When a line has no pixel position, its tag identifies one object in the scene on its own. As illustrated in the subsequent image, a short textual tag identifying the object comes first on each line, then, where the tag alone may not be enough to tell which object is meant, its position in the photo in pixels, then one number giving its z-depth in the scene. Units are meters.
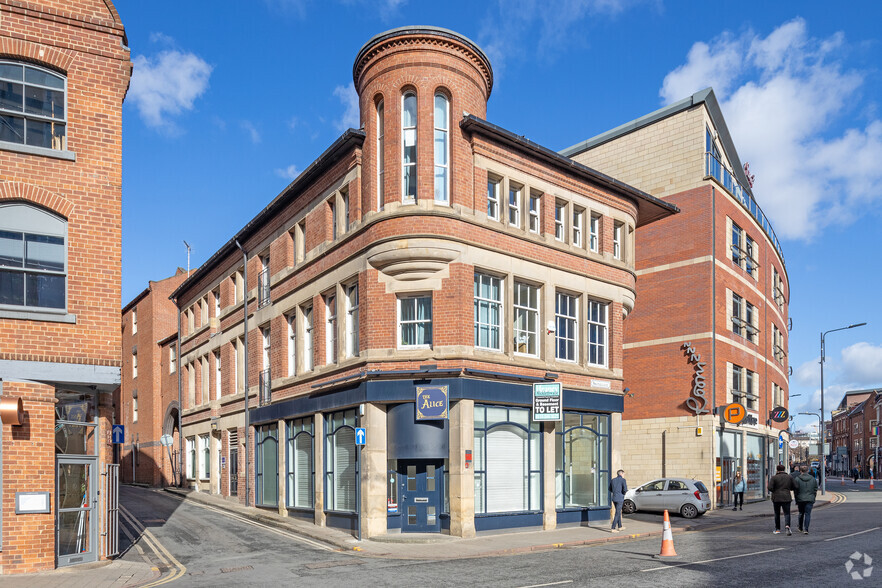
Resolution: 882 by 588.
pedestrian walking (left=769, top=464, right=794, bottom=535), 18.86
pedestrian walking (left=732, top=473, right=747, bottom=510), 30.45
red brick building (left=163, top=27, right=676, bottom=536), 19.84
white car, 26.12
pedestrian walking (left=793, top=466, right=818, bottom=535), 18.77
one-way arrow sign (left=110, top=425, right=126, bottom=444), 22.94
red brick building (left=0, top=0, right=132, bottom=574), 13.71
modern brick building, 31.78
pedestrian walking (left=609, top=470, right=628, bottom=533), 20.31
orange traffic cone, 14.88
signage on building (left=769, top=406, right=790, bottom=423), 37.34
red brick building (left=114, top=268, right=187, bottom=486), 44.72
